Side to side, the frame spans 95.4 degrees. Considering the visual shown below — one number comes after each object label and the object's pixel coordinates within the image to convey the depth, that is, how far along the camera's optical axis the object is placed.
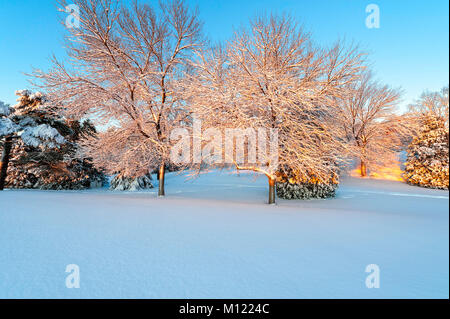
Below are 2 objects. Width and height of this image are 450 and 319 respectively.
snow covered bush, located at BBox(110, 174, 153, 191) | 16.30
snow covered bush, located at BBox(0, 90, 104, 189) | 12.59
